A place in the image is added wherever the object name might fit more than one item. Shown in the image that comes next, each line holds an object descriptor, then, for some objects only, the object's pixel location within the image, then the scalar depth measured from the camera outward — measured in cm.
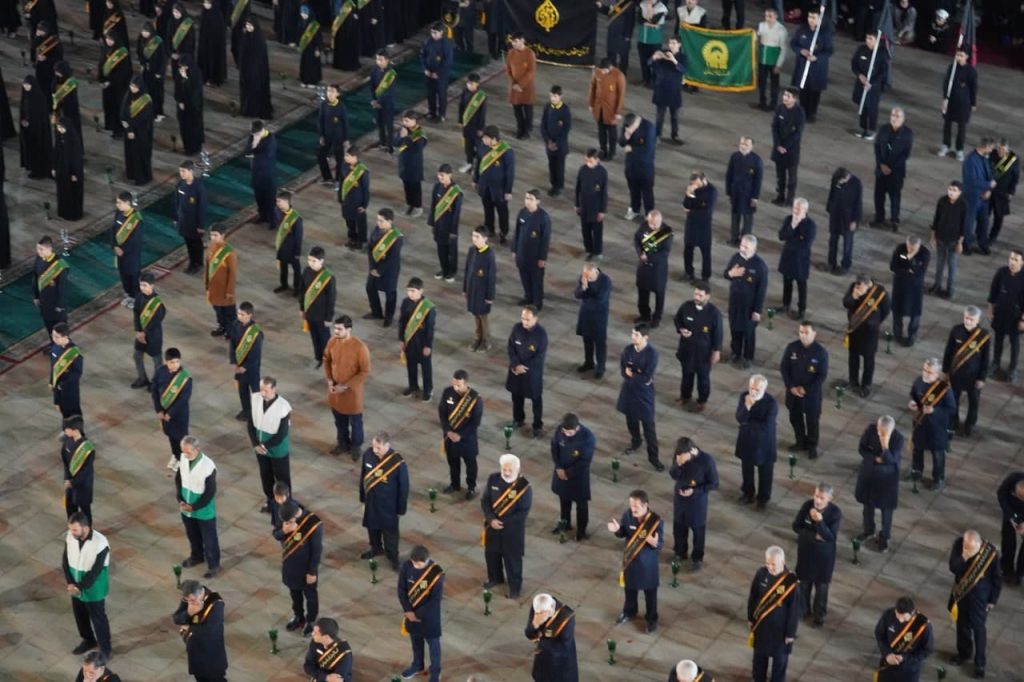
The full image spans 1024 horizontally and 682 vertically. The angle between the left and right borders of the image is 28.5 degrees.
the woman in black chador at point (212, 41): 3241
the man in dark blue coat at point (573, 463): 2147
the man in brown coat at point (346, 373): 2275
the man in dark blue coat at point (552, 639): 1880
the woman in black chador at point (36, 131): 2930
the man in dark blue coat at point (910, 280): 2530
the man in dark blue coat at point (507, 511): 2048
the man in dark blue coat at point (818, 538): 2025
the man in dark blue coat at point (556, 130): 2861
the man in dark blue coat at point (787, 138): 2858
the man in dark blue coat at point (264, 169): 2769
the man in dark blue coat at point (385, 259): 2542
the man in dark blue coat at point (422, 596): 1931
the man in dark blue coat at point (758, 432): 2197
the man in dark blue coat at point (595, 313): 2430
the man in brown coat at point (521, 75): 3047
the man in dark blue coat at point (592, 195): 2683
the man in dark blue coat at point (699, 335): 2370
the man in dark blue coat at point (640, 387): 2273
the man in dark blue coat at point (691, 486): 2095
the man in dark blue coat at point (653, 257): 2531
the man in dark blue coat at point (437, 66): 3077
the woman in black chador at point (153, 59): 3069
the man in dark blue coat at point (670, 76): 3005
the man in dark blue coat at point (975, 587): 1983
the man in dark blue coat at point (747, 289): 2458
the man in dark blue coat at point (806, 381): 2294
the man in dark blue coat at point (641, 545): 2000
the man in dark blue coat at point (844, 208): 2686
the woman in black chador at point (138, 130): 2888
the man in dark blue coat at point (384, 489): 2080
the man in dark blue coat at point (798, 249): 2562
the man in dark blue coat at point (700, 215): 2638
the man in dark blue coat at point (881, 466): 2142
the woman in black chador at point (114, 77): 3080
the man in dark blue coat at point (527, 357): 2327
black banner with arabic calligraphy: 3222
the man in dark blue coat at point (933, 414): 2248
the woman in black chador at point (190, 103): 2991
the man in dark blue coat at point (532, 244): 2575
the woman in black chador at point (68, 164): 2808
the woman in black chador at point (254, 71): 3127
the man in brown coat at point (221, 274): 2489
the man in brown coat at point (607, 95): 2958
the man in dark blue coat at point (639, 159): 2792
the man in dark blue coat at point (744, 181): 2733
